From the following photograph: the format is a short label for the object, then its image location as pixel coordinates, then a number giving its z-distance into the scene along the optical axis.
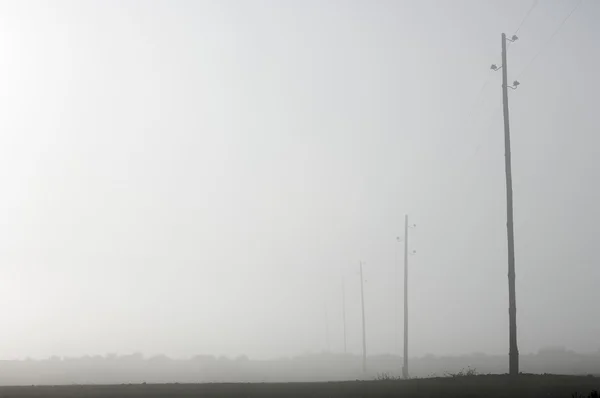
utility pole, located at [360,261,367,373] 84.79
